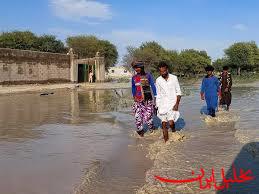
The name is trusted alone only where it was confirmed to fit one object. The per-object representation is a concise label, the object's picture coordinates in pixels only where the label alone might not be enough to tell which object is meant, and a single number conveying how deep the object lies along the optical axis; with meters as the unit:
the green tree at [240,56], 84.19
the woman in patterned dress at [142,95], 8.77
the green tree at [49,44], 62.28
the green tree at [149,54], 67.94
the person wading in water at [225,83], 13.27
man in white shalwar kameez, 7.95
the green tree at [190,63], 91.68
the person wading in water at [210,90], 11.20
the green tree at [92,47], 66.31
